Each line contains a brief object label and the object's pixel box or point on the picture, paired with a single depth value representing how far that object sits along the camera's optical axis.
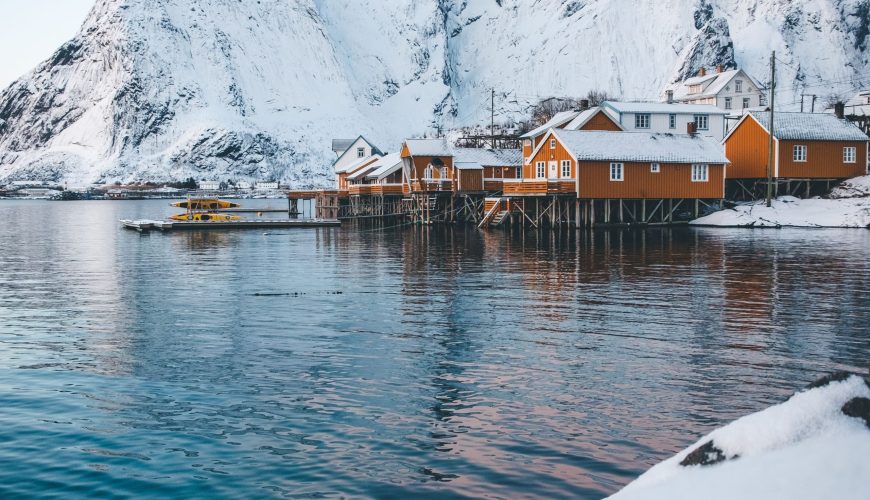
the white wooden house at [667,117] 71.81
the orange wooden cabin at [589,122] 70.12
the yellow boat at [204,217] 75.75
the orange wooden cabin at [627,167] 60.88
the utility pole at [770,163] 63.52
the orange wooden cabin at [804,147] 66.44
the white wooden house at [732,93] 118.25
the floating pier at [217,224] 70.83
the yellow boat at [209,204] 86.50
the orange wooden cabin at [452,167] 74.50
